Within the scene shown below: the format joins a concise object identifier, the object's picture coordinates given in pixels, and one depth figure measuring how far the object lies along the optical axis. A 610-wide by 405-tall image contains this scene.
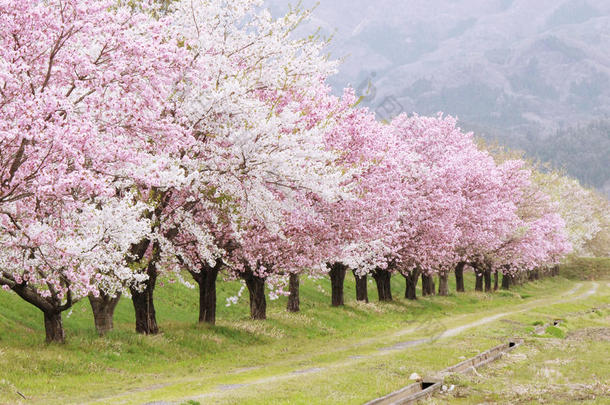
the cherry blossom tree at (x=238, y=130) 19.78
